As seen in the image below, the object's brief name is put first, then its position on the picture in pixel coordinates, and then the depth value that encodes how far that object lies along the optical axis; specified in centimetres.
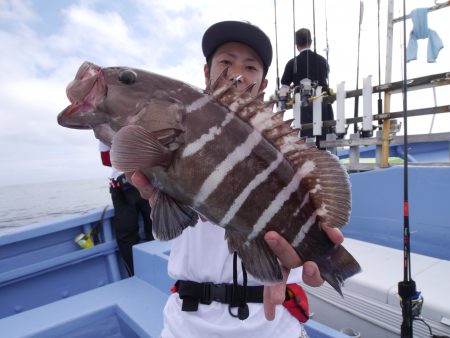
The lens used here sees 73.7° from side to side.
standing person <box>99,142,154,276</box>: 382
